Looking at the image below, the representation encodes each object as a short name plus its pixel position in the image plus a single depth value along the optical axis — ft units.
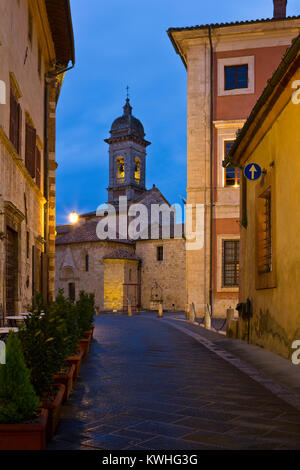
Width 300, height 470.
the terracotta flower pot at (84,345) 31.17
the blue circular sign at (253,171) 36.52
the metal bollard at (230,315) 45.60
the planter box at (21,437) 11.87
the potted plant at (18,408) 11.90
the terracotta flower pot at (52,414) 13.83
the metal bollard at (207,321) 56.65
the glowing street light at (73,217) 63.16
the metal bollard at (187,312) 77.51
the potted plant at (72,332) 23.47
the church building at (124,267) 148.97
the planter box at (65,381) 18.74
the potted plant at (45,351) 15.31
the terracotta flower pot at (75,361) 23.39
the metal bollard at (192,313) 69.93
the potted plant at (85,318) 32.89
